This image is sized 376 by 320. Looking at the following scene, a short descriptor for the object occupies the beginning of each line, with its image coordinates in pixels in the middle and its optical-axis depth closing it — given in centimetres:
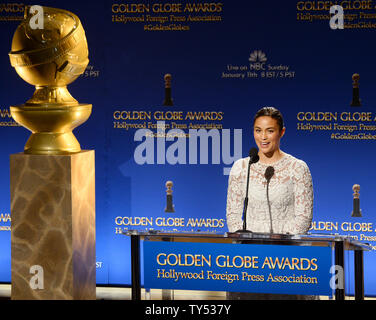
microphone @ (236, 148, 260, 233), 774
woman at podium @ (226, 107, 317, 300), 801
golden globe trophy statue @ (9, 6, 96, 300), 722
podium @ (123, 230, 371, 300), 637
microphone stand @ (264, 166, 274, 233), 823
